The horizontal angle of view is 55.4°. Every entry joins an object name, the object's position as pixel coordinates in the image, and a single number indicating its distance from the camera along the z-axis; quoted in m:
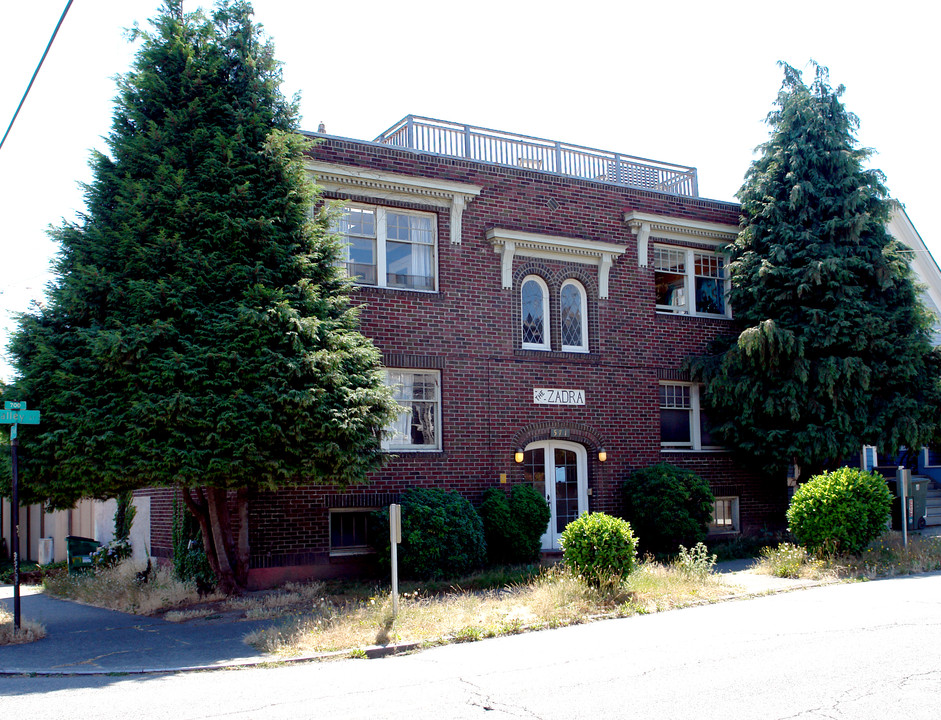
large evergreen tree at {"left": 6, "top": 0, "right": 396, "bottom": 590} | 12.33
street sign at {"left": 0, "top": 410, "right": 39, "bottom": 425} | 11.34
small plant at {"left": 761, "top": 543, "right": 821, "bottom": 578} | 15.51
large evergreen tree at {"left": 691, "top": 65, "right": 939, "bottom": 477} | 19.34
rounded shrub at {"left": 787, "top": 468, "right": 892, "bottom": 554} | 15.85
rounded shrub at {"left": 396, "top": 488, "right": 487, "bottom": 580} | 15.08
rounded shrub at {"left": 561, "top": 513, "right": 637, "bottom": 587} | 12.71
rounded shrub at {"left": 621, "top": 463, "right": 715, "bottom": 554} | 18.03
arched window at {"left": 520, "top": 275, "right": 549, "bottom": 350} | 19.06
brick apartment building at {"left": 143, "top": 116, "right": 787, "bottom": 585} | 17.03
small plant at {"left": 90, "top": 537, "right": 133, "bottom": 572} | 18.41
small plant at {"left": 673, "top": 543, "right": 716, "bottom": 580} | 14.43
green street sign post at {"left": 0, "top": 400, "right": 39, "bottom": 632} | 11.28
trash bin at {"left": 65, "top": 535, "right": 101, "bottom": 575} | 19.14
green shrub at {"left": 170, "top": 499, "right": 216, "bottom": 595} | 15.17
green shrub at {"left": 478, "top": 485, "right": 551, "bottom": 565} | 16.67
